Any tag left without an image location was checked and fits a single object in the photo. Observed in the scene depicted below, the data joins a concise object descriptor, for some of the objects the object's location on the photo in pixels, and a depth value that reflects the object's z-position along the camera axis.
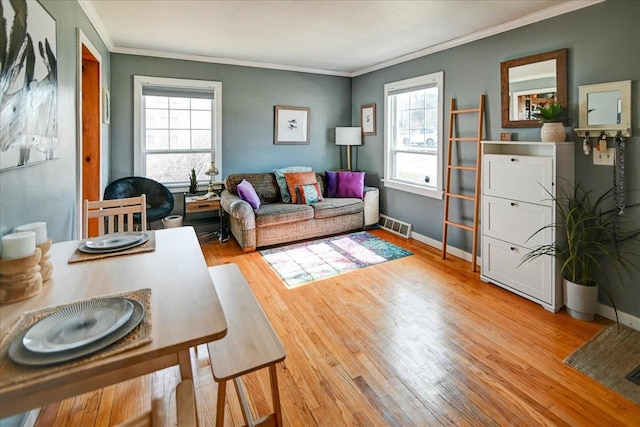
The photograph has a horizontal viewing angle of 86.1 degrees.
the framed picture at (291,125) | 5.18
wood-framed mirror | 2.81
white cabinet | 2.66
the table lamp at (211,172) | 4.47
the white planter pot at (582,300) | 2.53
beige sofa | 4.11
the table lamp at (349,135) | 5.39
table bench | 1.32
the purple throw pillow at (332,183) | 5.16
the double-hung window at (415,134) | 4.14
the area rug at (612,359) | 1.88
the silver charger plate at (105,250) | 1.57
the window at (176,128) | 4.39
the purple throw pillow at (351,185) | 4.99
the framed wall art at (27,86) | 1.39
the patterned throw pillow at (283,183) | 4.76
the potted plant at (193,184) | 4.59
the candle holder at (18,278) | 1.09
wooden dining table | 0.80
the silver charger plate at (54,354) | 0.80
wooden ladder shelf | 3.50
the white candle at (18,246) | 1.10
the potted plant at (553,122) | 2.69
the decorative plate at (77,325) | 0.86
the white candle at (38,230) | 1.28
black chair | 3.96
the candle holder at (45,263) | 1.26
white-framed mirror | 2.40
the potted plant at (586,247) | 2.51
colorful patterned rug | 3.50
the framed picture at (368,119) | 5.21
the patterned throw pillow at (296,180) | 4.70
